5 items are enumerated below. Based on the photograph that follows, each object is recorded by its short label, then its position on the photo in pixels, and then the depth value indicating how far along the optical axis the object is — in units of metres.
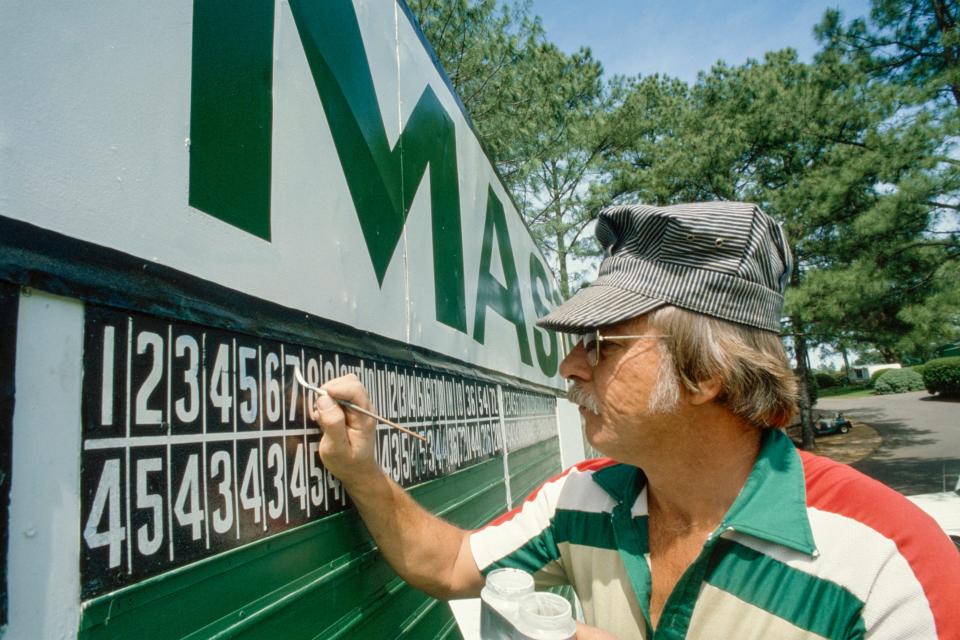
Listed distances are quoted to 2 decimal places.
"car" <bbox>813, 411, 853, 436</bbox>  21.77
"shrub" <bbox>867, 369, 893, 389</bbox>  40.53
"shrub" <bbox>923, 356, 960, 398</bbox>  28.87
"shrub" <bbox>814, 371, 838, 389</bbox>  46.75
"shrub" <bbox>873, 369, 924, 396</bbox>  36.72
